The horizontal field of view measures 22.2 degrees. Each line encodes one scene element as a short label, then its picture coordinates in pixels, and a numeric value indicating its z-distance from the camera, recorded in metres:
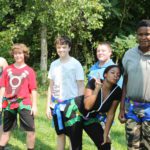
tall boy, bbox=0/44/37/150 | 5.32
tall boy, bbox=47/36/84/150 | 5.15
